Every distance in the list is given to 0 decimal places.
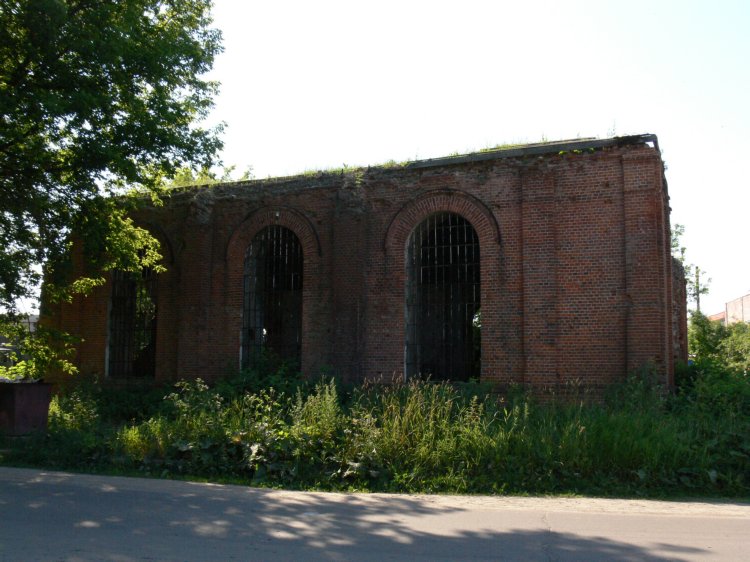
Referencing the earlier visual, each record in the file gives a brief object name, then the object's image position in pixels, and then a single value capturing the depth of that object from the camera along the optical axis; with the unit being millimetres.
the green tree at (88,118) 12273
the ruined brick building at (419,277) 13680
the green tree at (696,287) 45350
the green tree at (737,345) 22000
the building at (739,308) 68062
